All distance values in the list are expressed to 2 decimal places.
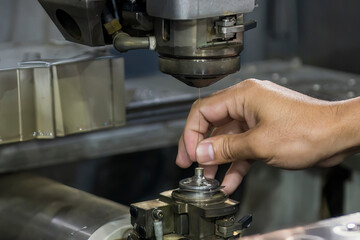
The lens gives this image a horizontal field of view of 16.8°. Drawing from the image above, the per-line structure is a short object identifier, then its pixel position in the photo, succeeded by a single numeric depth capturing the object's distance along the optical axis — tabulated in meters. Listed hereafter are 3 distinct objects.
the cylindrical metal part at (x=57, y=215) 1.05
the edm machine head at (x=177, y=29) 0.96
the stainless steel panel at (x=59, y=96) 1.11
